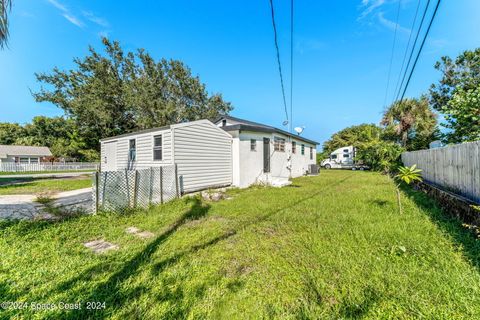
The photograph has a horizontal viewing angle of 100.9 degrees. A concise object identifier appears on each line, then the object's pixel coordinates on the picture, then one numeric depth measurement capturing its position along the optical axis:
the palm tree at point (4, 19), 2.96
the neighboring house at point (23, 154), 28.89
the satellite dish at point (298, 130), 15.73
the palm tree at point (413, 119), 17.92
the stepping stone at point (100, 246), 3.35
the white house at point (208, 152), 7.86
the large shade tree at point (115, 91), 18.17
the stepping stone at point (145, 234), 3.94
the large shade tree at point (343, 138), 35.53
